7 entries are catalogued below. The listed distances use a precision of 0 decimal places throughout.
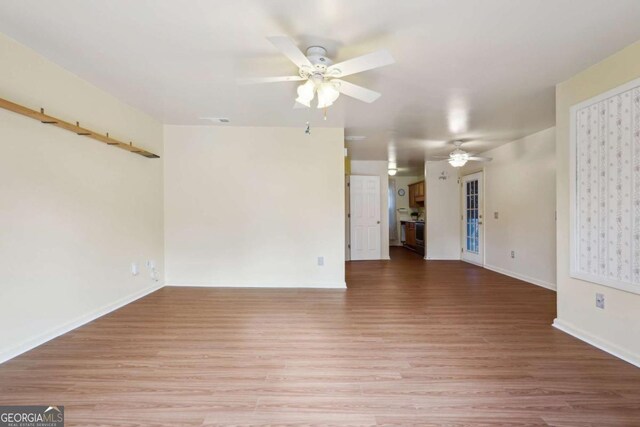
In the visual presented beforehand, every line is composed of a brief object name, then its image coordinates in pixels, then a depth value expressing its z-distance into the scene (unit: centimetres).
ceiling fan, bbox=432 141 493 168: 468
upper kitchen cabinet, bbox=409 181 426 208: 755
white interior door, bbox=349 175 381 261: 630
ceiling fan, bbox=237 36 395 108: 167
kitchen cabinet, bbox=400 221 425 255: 727
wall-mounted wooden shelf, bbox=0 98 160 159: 193
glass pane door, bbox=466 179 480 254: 580
